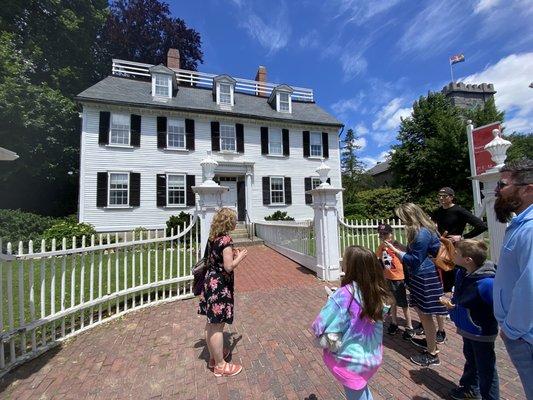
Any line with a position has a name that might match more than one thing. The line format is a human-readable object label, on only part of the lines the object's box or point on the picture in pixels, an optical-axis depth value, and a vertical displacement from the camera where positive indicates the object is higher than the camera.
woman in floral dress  2.91 -0.75
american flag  28.96 +15.94
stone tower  31.77 +13.64
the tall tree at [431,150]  20.95 +4.85
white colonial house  14.08 +4.20
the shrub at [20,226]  11.87 -0.11
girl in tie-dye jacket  1.89 -0.76
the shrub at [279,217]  15.87 -0.08
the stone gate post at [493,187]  4.46 +0.36
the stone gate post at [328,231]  6.36 -0.39
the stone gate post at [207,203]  5.54 +0.30
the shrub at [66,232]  10.81 -0.40
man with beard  1.41 -0.34
